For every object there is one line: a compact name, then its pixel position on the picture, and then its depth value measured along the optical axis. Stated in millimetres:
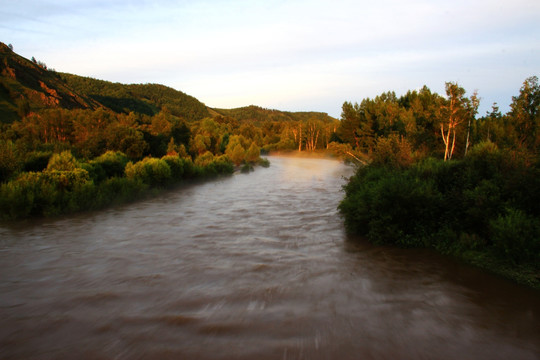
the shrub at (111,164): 19598
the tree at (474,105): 35875
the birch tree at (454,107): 35062
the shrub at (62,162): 15945
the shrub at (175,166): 25656
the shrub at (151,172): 20173
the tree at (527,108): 28641
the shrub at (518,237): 6582
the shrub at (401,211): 9125
